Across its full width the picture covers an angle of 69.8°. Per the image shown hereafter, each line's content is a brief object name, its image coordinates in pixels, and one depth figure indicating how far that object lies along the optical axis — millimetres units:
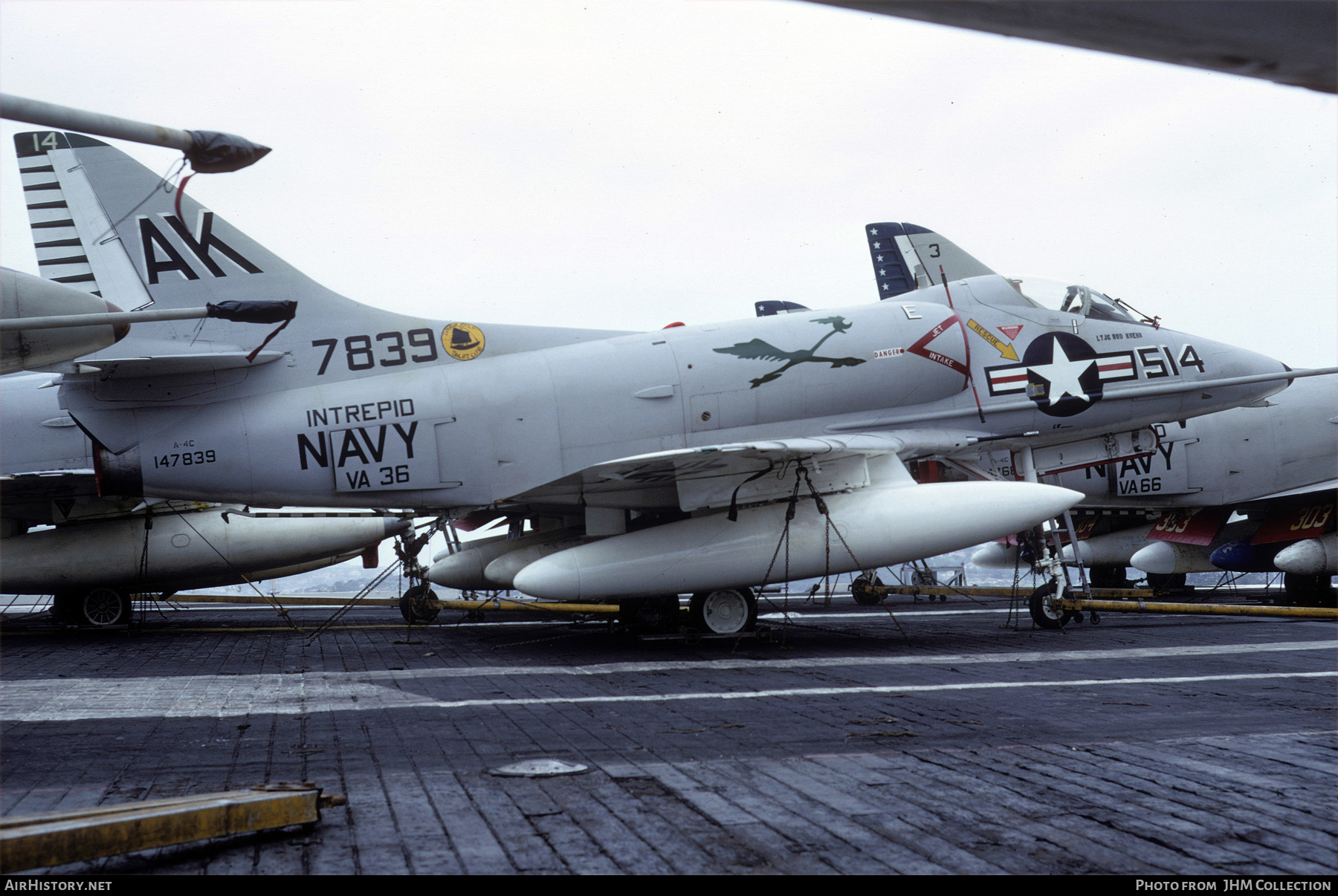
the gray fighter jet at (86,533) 14516
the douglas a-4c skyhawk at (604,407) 10898
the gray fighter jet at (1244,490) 17188
